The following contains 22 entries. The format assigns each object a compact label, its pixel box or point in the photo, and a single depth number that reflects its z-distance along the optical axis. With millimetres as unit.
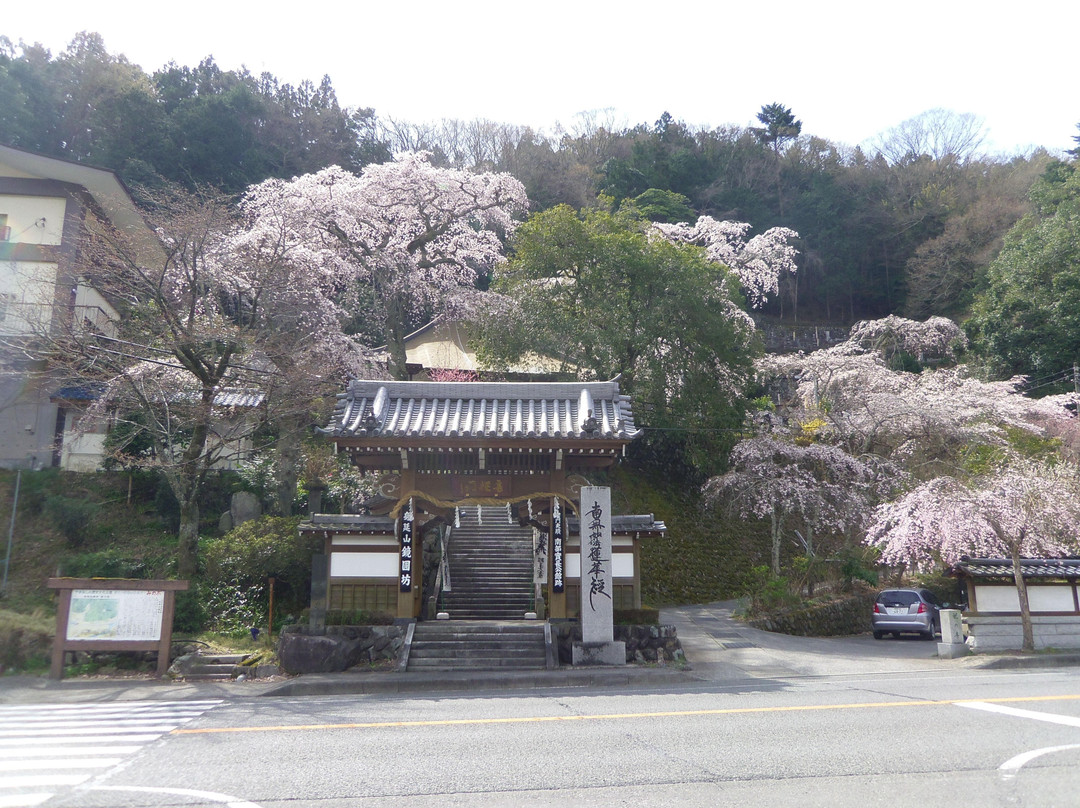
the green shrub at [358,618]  14297
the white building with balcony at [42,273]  21766
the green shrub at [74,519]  19438
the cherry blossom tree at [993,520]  14977
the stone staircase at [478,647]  13695
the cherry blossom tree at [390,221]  23953
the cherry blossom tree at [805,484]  22578
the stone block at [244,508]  20656
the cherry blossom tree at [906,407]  24703
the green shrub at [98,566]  16422
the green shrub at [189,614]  15188
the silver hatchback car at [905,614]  18609
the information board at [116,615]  13039
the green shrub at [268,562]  16766
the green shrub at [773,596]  19391
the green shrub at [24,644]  13365
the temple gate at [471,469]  14203
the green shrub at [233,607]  15812
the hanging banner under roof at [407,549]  14641
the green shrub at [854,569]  21250
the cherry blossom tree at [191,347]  16141
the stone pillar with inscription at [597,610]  13828
